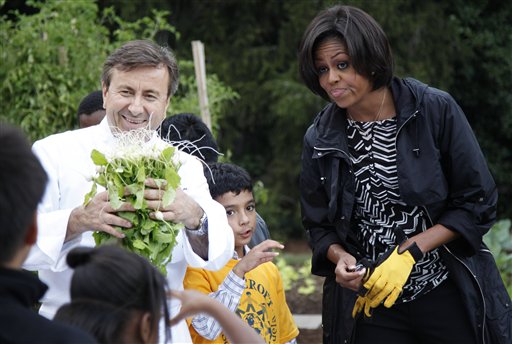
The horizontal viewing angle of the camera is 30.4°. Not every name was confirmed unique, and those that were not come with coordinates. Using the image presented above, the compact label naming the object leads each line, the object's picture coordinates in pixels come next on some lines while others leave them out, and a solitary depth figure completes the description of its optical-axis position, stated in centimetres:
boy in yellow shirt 397
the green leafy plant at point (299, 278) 975
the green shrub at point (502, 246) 836
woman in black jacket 405
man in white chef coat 346
